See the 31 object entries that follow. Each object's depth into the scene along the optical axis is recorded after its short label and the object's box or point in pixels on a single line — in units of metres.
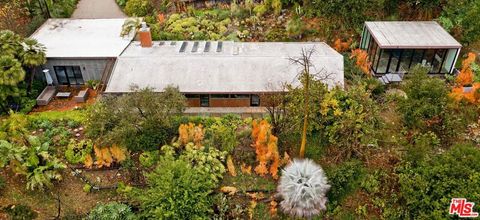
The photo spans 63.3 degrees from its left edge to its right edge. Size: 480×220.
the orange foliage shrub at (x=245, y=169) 20.12
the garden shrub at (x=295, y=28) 29.61
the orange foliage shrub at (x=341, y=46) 28.78
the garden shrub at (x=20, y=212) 17.59
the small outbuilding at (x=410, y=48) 25.06
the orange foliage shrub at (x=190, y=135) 20.58
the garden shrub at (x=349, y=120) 19.41
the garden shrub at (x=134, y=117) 19.50
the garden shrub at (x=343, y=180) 18.67
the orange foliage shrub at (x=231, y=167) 20.03
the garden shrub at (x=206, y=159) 19.45
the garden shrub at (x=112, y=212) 17.78
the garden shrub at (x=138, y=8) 33.81
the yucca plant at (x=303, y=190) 17.75
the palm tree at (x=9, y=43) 23.40
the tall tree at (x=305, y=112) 17.98
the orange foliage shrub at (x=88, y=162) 20.38
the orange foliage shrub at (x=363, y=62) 26.58
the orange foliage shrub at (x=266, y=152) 19.91
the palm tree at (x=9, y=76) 22.61
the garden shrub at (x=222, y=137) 20.58
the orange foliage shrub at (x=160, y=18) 31.78
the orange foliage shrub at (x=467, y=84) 22.34
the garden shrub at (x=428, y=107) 19.80
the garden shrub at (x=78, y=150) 20.80
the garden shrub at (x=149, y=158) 20.34
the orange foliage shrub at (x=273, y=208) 18.72
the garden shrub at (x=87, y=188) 19.52
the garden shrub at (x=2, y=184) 19.23
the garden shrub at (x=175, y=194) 17.30
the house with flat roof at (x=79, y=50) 25.69
